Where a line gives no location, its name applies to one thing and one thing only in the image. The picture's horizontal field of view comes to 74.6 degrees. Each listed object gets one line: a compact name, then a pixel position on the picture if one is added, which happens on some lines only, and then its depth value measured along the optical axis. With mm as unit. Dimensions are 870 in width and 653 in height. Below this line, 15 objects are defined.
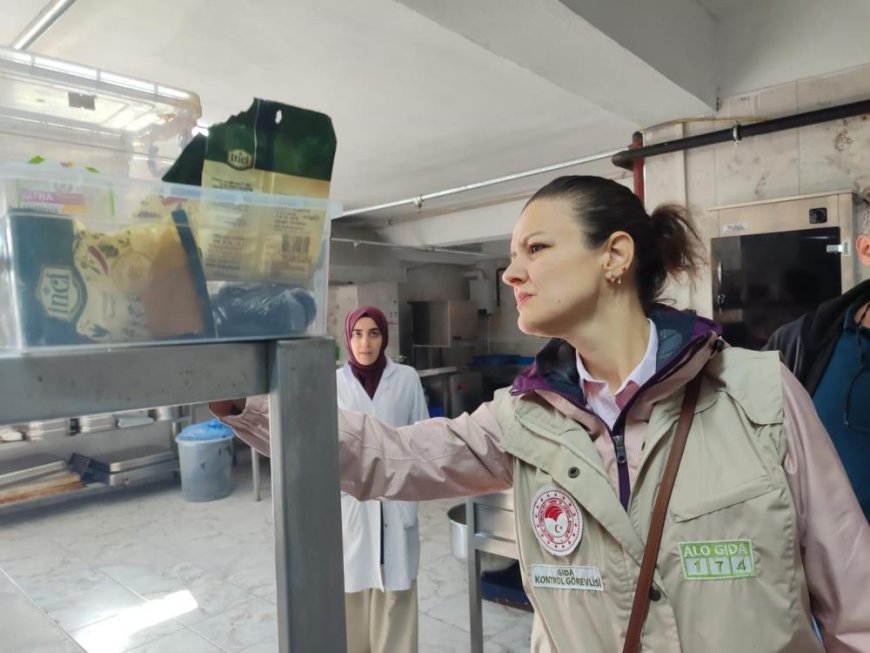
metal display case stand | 447
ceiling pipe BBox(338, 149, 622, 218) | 3322
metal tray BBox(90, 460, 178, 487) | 5055
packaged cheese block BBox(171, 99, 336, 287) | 506
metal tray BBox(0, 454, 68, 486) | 4747
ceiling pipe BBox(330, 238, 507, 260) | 5978
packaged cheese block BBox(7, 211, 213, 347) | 442
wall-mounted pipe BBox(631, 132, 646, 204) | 2748
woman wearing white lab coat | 2352
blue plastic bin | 5023
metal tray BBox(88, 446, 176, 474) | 5100
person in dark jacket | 1438
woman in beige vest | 917
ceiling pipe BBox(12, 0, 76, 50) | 1846
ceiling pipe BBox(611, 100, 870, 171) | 2133
